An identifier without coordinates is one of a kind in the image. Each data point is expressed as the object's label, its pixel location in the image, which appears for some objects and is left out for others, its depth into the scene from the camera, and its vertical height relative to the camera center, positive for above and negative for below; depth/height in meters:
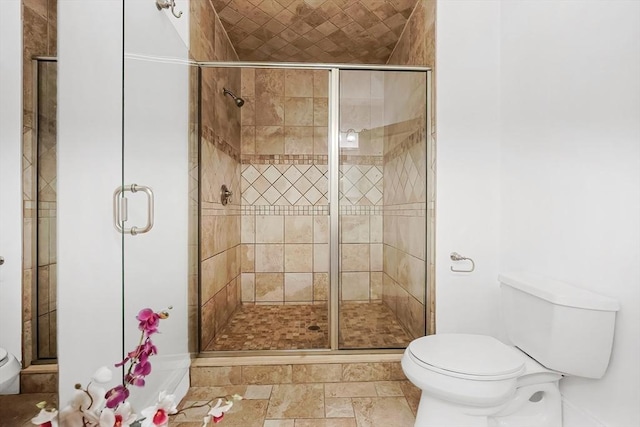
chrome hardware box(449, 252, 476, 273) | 1.87 -0.26
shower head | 2.24 +0.81
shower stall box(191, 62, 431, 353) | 1.98 +0.07
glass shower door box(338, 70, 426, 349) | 1.99 +0.05
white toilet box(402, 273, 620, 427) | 1.18 -0.56
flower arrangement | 0.65 -0.40
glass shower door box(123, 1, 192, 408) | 1.20 +0.12
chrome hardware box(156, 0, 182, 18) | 1.40 +0.87
